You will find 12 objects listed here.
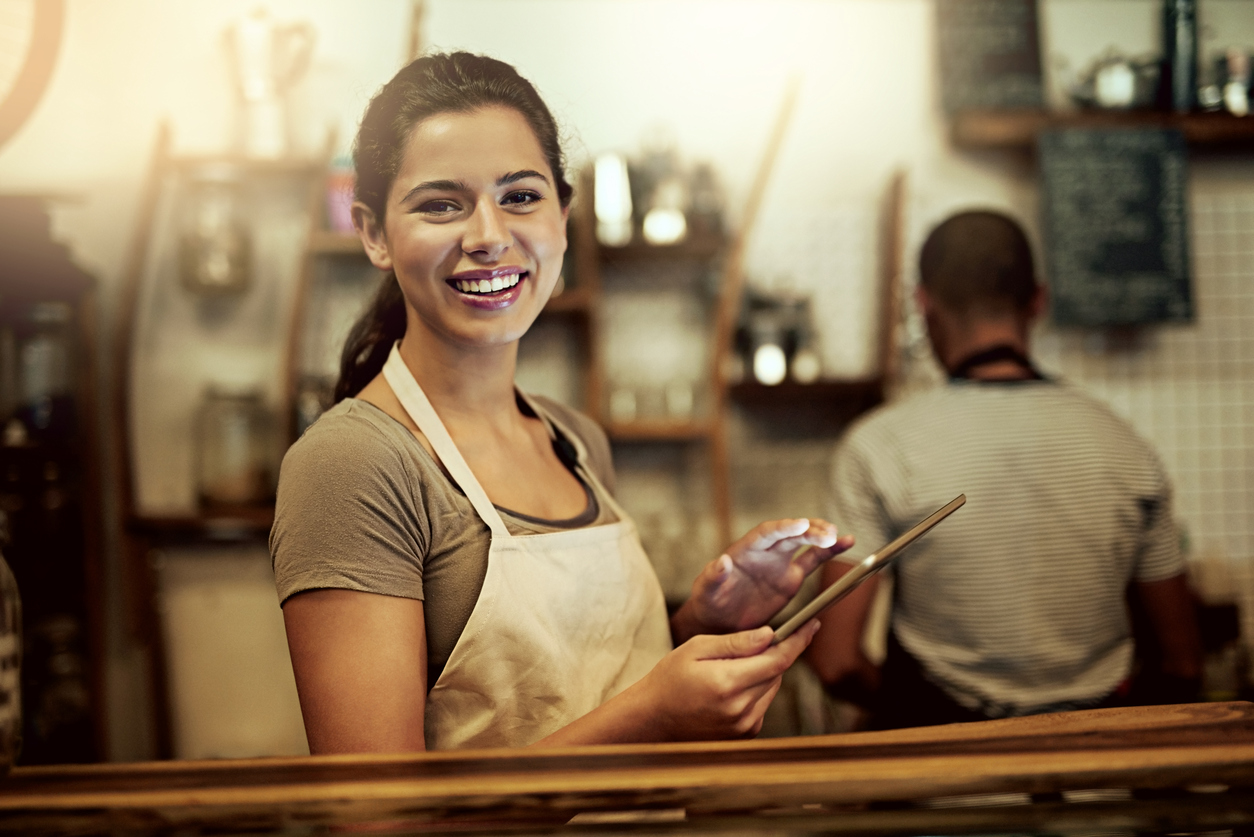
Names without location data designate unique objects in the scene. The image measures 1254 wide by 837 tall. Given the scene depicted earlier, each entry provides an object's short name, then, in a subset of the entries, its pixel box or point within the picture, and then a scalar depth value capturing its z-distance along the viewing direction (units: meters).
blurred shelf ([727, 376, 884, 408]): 2.76
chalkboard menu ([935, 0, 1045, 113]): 2.91
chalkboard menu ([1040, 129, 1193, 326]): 2.88
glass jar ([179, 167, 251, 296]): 2.79
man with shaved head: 1.58
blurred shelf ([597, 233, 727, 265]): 2.73
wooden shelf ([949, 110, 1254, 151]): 2.87
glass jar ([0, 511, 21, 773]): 0.64
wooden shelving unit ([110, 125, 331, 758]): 2.70
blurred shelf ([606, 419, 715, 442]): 2.73
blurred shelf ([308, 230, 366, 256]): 2.71
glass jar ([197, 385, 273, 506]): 2.71
